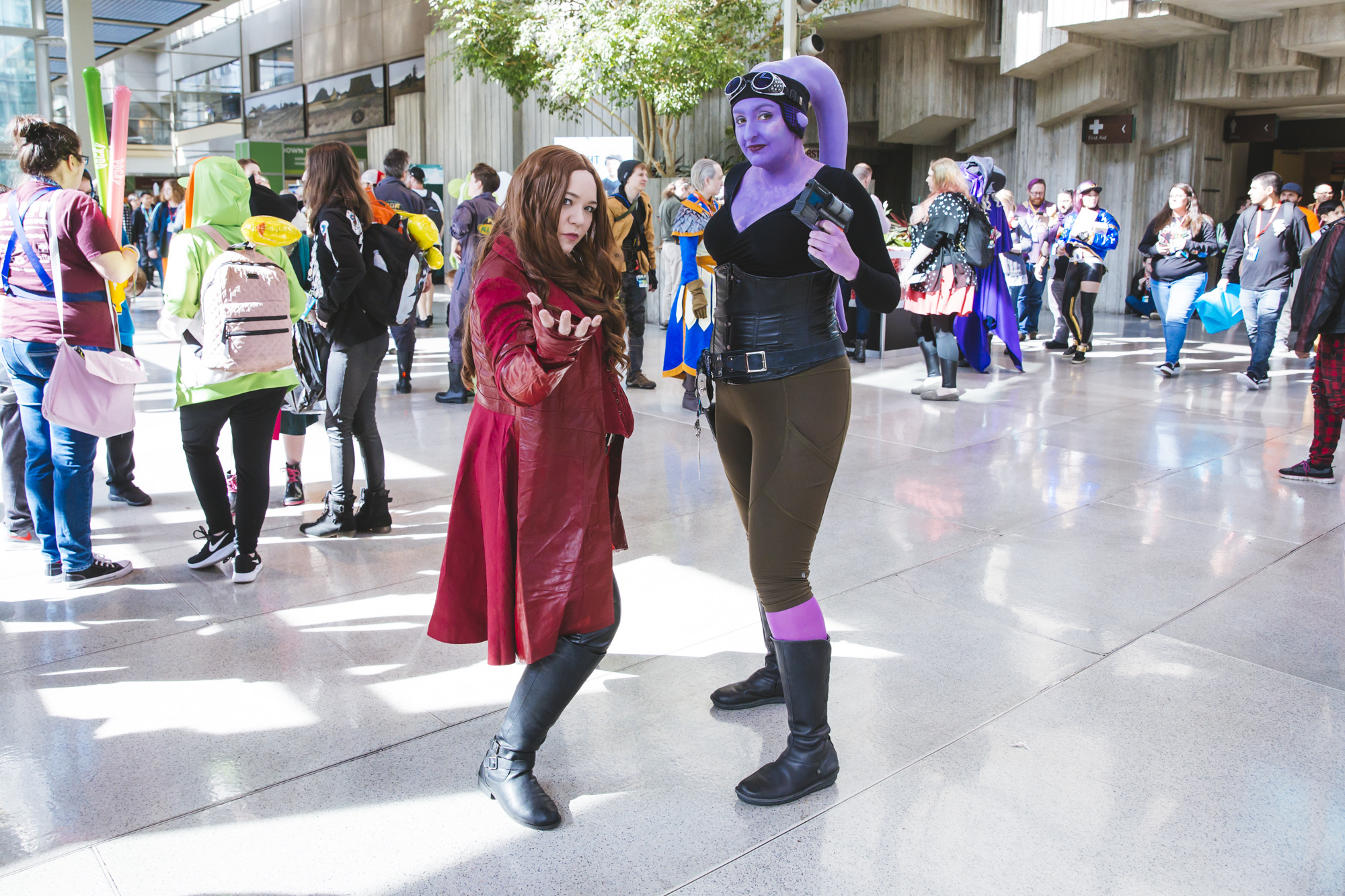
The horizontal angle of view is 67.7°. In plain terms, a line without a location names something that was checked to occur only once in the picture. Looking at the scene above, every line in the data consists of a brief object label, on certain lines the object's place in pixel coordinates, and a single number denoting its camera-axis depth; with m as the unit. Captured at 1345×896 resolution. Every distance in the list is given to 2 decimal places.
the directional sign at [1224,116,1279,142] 14.18
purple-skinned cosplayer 2.33
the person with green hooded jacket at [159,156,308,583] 3.74
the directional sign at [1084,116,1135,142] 13.77
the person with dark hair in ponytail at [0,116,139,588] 3.56
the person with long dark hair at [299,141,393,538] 4.19
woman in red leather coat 2.08
